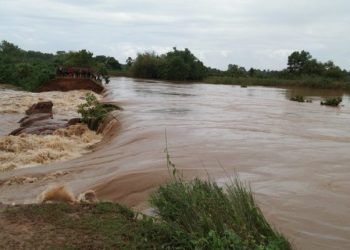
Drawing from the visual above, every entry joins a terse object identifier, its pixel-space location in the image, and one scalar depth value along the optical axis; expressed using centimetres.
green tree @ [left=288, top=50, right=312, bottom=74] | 8269
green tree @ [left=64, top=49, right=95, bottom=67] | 5116
